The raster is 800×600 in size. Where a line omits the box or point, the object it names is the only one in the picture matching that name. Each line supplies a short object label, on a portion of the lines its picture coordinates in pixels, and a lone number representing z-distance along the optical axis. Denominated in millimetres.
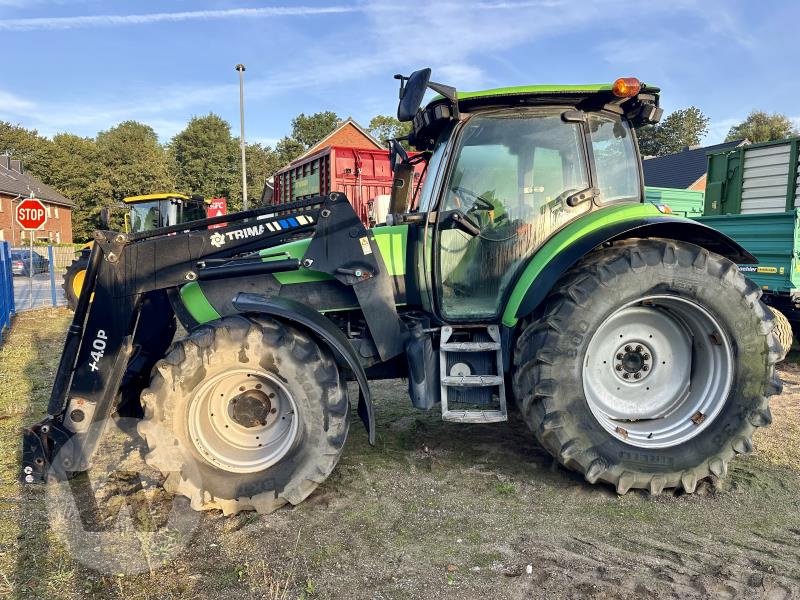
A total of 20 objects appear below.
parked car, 20138
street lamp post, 25219
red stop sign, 14375
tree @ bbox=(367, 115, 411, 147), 64188
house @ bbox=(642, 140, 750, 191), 26625
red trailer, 13328
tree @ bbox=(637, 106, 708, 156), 53625
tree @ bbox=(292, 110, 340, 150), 63750
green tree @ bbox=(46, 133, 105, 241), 48062
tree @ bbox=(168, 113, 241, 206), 50281
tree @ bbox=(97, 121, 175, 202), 46969
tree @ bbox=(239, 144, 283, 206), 50719
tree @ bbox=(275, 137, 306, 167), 59328
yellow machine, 16594
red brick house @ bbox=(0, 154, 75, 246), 39688
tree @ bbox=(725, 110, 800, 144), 44531
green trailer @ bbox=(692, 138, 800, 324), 6855
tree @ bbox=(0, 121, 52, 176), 50125
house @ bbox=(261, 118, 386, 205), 38406
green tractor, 3312
